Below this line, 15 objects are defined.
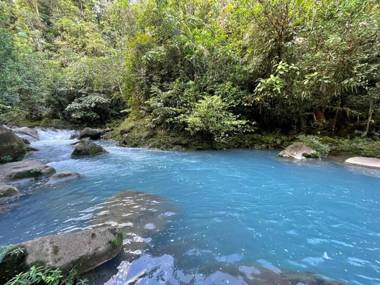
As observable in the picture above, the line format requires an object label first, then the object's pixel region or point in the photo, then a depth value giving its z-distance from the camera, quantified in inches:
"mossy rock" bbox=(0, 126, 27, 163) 335.9
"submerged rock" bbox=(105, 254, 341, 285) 112.6
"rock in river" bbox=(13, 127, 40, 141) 564.2
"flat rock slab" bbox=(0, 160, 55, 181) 265.4
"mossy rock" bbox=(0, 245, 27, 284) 102.6
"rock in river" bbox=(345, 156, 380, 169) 311.9
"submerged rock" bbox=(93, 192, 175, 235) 161.9
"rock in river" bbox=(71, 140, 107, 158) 396.5
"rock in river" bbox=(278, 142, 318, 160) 362.6
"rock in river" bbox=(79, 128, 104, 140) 581.2
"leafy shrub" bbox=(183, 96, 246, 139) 419.2
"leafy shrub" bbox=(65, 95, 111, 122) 717.9
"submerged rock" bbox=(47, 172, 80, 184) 267.5
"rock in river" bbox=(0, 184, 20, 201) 216.8
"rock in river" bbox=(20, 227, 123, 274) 112.3
